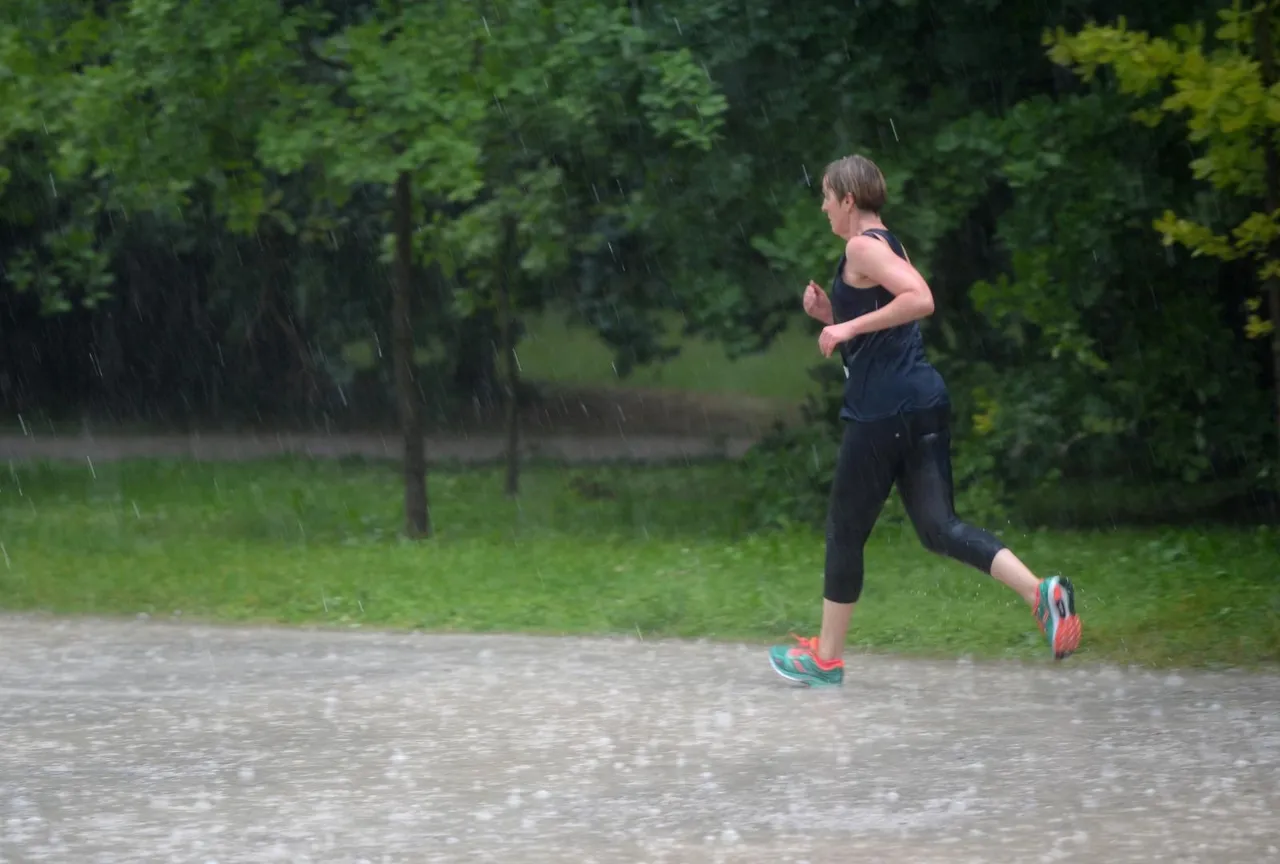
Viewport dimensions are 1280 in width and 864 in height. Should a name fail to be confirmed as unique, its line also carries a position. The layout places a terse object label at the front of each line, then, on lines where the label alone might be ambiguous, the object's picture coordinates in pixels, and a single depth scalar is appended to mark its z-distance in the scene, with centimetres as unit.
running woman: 1441
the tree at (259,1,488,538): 2395
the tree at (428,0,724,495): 2459
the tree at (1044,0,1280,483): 1783
